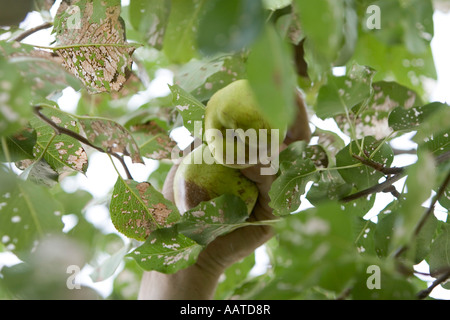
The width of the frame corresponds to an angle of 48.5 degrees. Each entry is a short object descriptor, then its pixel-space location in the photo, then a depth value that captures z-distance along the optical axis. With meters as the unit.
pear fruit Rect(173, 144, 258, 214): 0.73
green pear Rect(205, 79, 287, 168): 0.61
